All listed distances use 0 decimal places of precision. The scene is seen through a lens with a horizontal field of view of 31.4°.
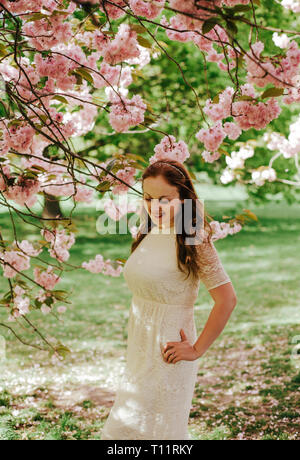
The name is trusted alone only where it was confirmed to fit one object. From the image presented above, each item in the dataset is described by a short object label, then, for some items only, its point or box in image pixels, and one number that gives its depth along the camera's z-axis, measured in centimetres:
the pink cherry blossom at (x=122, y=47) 219
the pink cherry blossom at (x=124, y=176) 249
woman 190
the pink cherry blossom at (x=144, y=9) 232
